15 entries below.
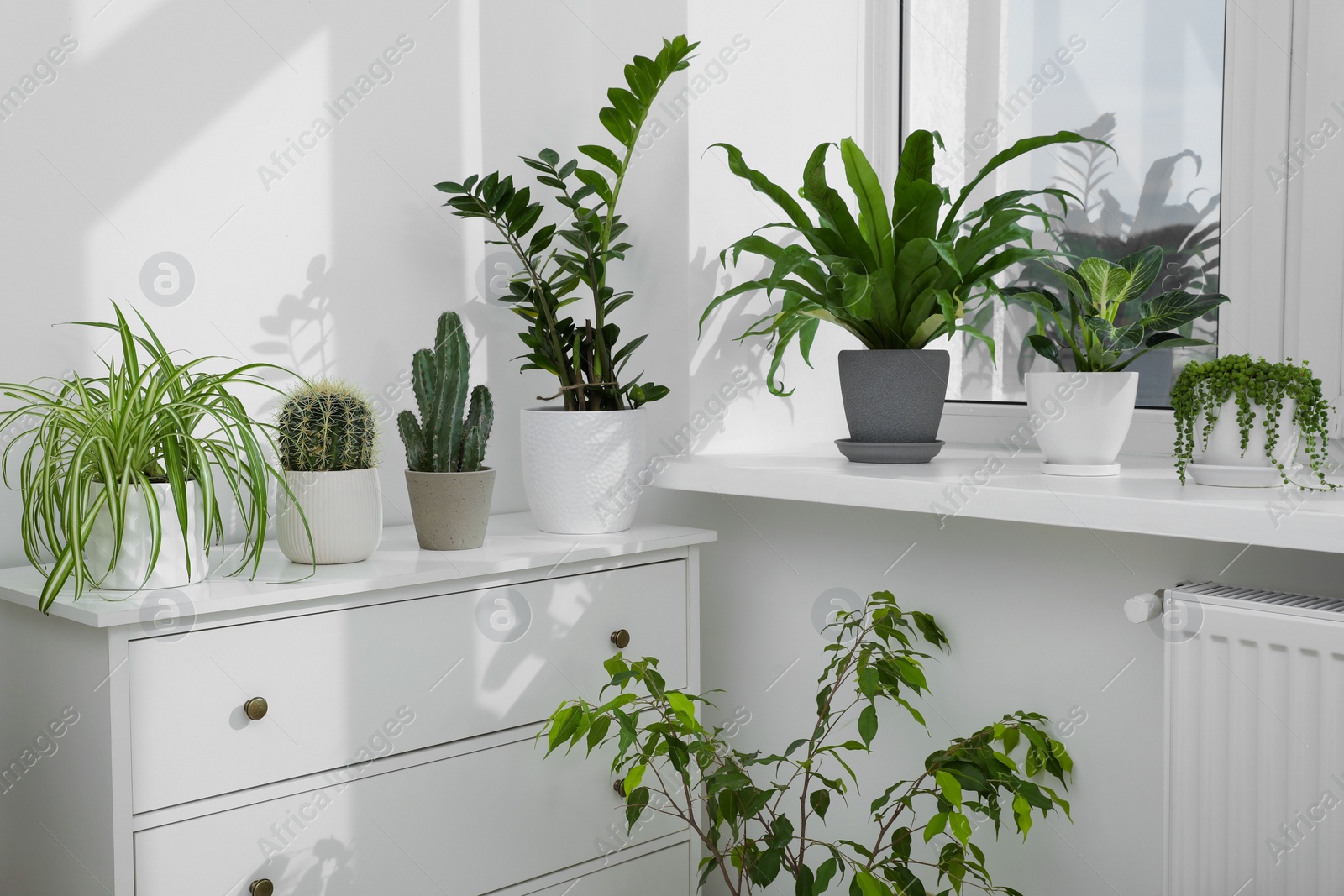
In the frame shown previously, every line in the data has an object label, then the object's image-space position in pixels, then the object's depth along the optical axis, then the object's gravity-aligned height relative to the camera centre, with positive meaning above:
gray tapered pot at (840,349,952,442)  1.54 +0.04
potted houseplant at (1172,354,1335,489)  1.17 +0.00
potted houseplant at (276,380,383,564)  1.36 -0.08
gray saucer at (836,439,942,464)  1.55 -0.05
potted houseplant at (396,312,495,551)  1.46 -0.05
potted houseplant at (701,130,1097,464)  1.43 +0.20
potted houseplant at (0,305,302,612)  1.16 -0.07
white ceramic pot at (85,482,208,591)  1.19 -0.15
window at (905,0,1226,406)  1.54 +0.48
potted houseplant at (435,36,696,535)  1.58 +0.10
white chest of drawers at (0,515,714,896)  1.16 -0.38
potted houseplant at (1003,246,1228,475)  1.32 +0.07
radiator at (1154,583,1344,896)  1.09 -0.35
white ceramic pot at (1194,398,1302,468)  1.20 -0.03
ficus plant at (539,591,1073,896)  1.29 -0.47
